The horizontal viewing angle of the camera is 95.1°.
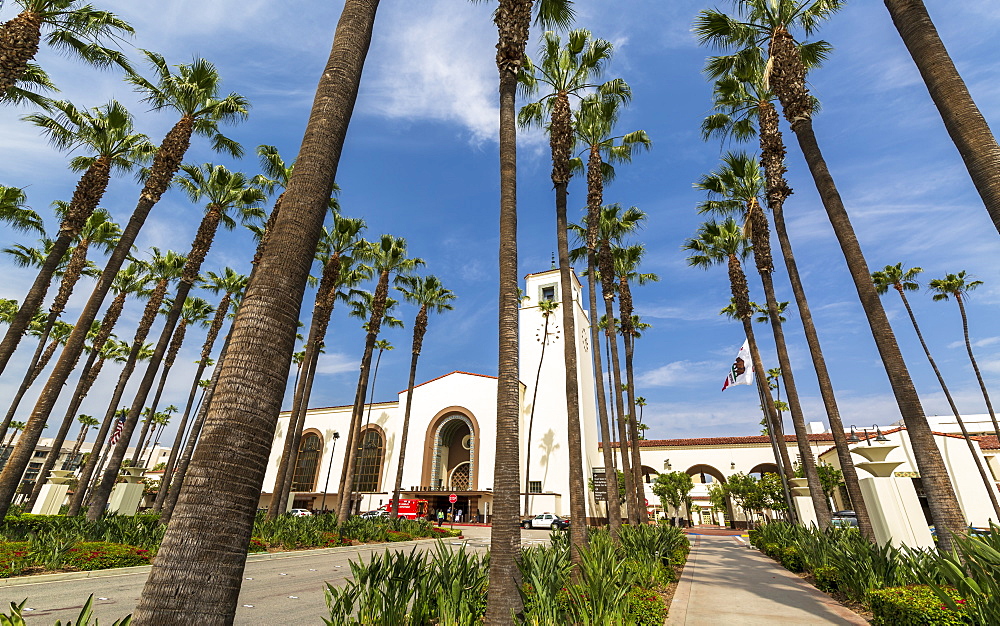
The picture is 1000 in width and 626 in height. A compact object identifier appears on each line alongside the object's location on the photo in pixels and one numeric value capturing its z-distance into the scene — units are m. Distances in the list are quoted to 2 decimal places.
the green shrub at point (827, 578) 9.40
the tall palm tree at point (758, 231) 15.47
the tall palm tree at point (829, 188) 7.45
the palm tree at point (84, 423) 43.81
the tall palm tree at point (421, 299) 28.33
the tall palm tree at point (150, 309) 24.08
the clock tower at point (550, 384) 40.26
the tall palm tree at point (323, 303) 21.88
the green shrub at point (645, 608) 6.23
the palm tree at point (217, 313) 26.33
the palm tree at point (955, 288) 31.23
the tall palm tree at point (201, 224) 18.47
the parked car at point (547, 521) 35.22
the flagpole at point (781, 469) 20.05
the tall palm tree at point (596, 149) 15.17
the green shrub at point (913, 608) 5.09
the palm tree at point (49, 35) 11.12
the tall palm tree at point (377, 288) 24.73
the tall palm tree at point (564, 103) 12.30
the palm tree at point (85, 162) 14.09
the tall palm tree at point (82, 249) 21.67
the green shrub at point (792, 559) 12.84
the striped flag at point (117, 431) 38.10
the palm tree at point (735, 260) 20.23
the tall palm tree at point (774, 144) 13.00
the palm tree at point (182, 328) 27.92
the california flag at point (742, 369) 21.53
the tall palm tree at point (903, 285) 31.09
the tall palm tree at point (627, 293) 21.94
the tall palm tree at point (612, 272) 17.27
